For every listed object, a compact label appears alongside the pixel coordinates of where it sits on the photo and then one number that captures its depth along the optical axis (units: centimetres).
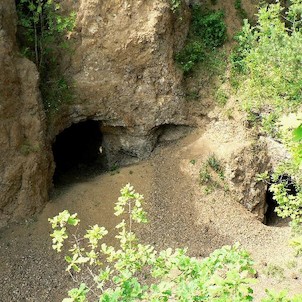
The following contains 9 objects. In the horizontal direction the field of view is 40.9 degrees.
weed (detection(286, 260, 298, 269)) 1256
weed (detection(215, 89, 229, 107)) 1562
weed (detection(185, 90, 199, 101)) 1593
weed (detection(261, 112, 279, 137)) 1214
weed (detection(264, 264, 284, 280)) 1224
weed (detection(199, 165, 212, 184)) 1477
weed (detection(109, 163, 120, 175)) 1520
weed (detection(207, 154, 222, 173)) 1501
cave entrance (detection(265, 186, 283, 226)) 1559
